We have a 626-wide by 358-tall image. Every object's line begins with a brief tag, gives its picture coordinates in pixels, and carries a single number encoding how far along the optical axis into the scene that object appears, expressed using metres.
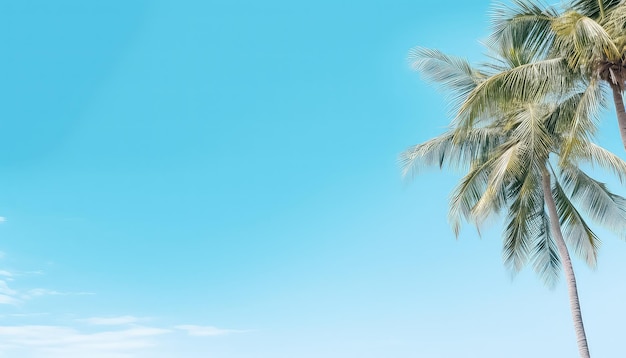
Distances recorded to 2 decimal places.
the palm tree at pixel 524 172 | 11.01
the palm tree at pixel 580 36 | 8.50
